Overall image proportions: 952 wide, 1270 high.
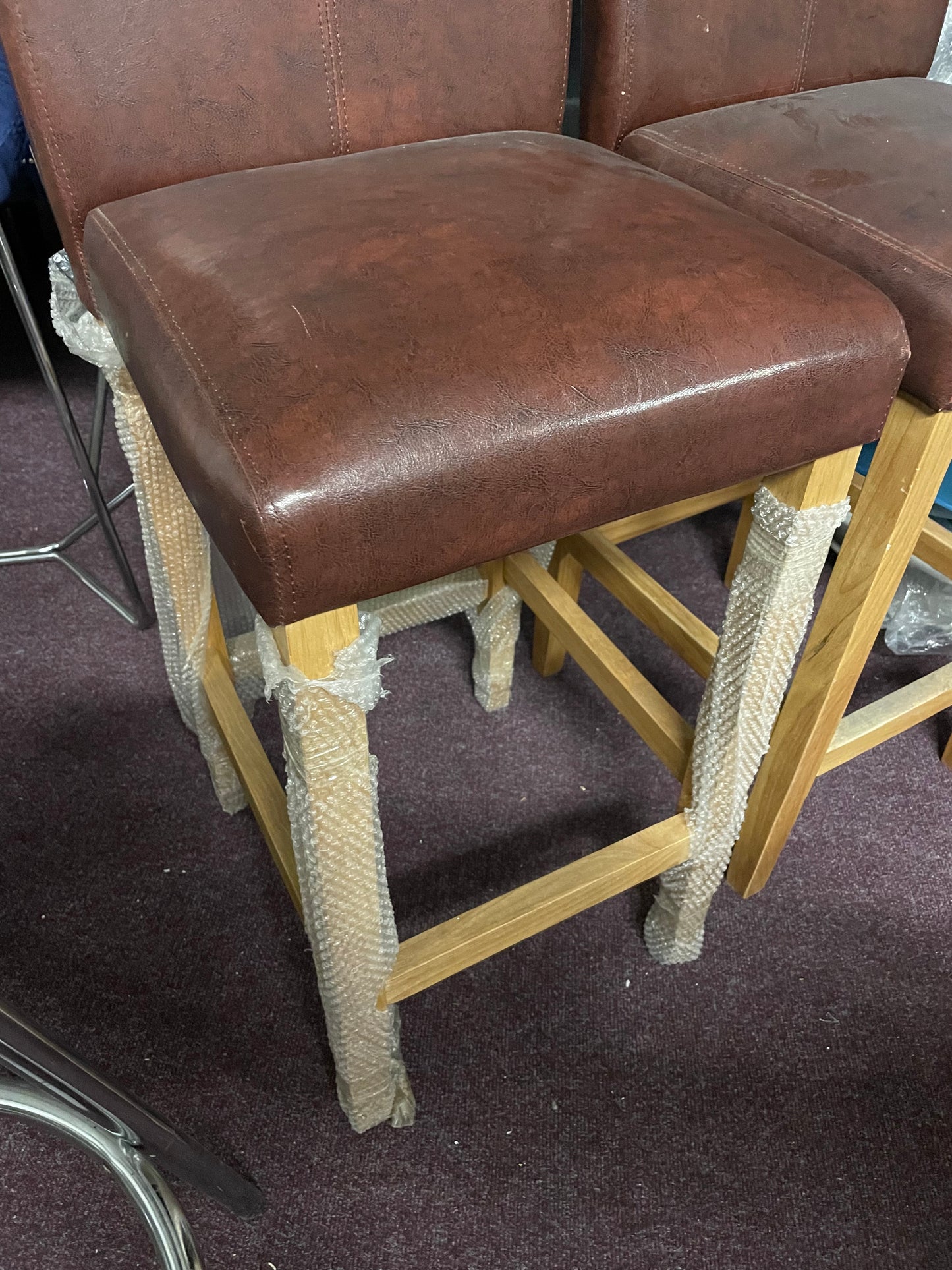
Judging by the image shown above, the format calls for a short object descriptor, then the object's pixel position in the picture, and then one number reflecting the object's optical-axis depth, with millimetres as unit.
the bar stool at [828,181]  605
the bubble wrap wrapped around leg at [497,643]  1009
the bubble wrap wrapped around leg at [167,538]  715
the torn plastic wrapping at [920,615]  1158
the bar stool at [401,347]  436
